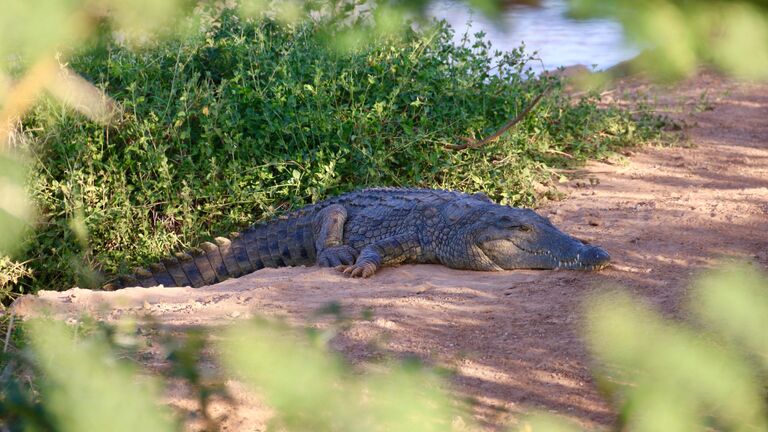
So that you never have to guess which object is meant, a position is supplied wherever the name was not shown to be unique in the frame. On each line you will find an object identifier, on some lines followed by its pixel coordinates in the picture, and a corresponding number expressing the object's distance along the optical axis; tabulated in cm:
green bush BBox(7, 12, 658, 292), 1461
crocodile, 1312
